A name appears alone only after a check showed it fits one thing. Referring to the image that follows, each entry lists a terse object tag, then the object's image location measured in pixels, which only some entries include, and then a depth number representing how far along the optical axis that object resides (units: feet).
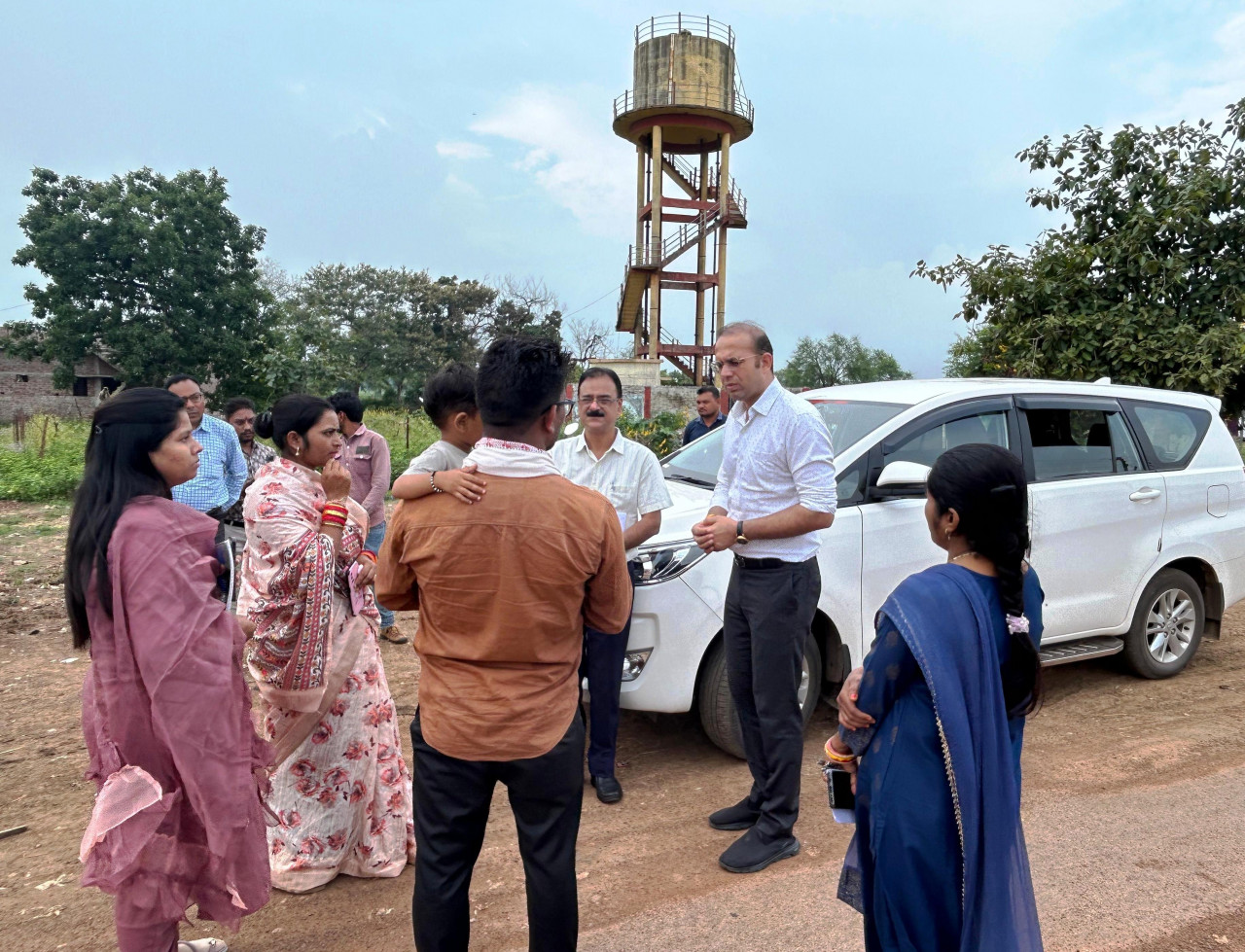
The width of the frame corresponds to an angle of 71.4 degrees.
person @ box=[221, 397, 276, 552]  20.75
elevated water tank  90.07
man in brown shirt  6.87
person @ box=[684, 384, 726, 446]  26.76
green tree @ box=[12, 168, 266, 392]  100.32
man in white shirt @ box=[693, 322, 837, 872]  10.89
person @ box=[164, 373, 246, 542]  17.66
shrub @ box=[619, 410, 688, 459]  42.86
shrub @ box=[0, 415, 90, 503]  42.63
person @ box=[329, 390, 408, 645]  20.35
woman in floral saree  9.78
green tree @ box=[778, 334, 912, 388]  207.21
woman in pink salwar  7.40
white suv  13.61
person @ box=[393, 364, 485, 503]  9.78
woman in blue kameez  6.40
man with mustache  12.86
